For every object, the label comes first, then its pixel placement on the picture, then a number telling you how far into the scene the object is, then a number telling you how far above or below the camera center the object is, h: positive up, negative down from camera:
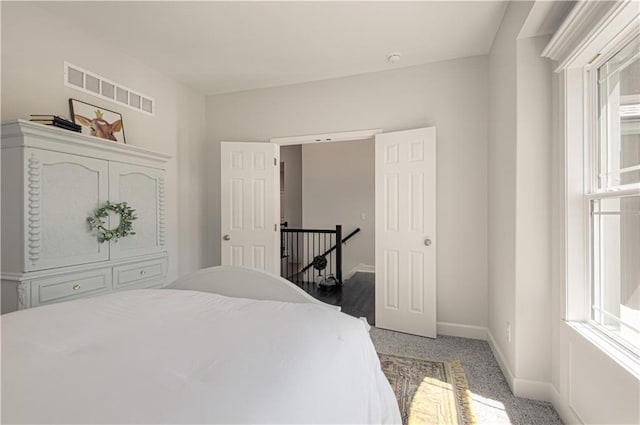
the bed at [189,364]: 0.64 -0.42
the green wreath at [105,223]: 2.20 -0.06
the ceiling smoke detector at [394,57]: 2.86 +1.53
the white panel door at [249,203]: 3.57 +0.12
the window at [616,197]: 1.33 +0.07
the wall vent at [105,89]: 2.46 +1.14
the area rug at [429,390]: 1.69 -1.17
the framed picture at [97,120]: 2.45 +0.82
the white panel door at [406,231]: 2.91 -0.19
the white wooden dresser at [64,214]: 1.81 +0.00
